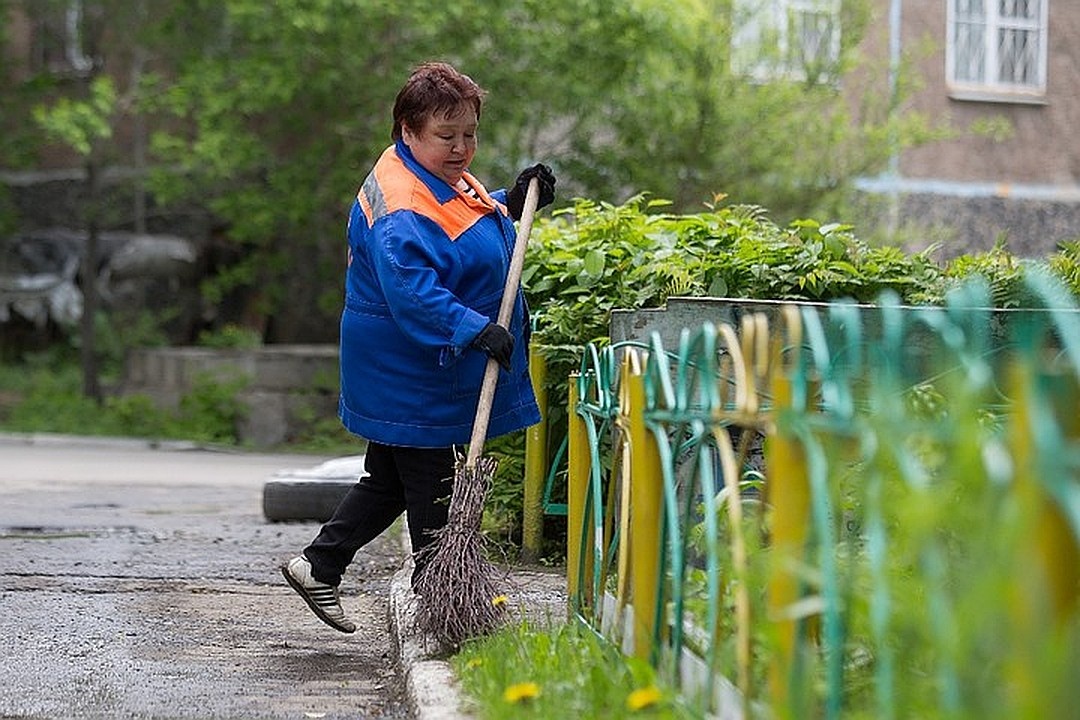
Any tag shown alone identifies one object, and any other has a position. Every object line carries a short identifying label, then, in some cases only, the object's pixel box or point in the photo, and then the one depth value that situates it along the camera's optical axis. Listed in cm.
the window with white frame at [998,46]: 3900
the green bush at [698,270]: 1140
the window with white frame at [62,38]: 3500
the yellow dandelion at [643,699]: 647
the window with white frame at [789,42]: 3116
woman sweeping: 972
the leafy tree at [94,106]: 3437
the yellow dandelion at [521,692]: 708
